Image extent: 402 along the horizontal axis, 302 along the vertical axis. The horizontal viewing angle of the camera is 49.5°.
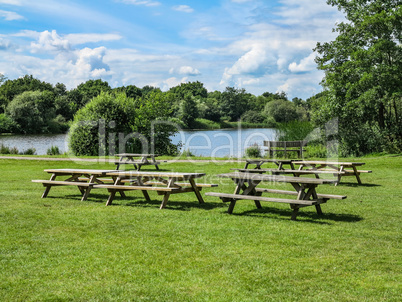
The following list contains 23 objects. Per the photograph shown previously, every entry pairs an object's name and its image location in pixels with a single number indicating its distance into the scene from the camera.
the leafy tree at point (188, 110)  78.06
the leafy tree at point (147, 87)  154.54
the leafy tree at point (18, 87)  78.60
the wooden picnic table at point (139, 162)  15.86
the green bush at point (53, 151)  26.00
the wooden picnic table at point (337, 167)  12.26
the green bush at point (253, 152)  23.36
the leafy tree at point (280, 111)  77.38
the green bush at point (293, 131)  24.66
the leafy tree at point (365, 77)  22.34
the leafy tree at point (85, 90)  96.14
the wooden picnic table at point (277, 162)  13.10
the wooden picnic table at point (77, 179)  9.63
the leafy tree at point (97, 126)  23.88
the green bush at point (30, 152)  26.73
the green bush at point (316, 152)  23.69
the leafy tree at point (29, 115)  65.12
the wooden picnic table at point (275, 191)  7.42
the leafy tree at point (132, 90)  98.41
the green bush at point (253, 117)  90.22
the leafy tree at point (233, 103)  104.62
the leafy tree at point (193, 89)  137.39
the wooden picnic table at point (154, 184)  8.70
